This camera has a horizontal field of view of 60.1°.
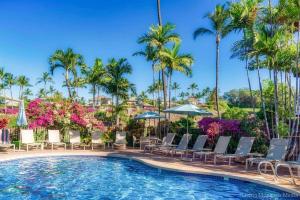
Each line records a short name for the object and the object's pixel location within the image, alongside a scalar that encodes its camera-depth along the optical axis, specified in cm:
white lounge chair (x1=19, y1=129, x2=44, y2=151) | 1218
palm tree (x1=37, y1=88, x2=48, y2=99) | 5379
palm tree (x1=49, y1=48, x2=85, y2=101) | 2494
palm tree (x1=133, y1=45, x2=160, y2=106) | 1548
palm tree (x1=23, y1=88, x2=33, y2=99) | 5783
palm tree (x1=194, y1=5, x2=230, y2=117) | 1771
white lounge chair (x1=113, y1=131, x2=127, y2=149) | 1357
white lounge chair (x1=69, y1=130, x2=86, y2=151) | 1326
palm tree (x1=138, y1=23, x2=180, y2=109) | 1543
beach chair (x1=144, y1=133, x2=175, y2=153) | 1175
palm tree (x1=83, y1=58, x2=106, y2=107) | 2252
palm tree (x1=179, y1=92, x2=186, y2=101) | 6245
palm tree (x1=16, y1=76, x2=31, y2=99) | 5261
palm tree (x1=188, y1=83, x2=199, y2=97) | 6175
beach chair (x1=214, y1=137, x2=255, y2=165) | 892
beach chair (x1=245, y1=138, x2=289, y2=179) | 776
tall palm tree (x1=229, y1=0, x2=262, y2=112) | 1006
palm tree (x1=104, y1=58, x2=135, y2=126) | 1680
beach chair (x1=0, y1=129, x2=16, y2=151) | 1197
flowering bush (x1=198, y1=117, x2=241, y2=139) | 1107
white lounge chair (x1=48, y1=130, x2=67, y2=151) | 1290
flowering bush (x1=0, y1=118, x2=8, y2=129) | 1326
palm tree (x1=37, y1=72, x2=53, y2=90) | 5360
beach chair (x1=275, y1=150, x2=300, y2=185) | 647
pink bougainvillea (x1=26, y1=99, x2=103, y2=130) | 1369
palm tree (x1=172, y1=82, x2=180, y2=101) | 6298
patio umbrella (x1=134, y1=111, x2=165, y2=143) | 1305
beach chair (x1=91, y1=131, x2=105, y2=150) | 1345
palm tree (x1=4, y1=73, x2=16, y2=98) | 4982
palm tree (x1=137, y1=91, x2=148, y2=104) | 5158
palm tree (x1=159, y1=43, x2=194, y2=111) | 1471
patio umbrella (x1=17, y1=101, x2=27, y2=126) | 1259
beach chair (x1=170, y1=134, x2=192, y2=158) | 1070
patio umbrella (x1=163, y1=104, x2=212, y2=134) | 1094
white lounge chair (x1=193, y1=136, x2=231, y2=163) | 965
